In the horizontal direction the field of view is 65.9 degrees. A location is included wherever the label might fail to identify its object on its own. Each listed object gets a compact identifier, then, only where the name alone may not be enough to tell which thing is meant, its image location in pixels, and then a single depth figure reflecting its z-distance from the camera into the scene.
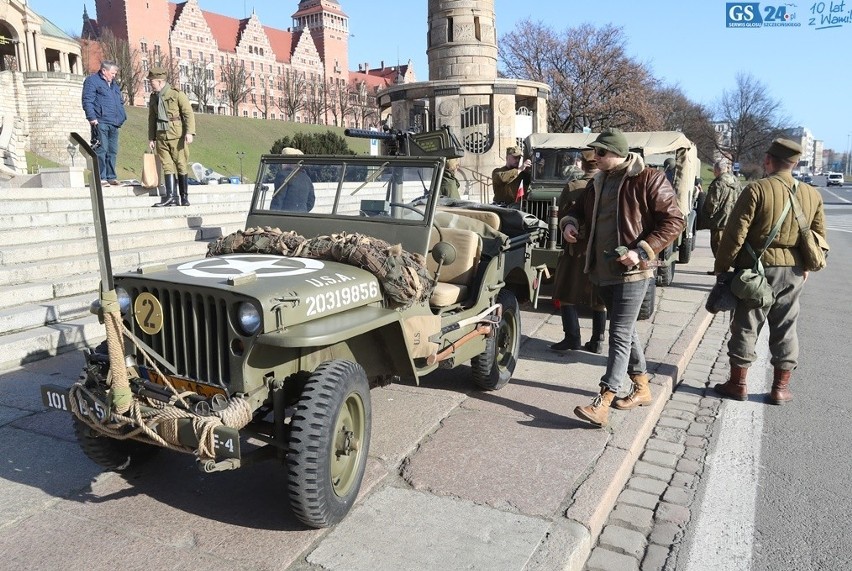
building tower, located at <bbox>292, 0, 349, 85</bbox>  102.94
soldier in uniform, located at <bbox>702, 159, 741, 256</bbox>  9.41
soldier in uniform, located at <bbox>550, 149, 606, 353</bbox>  5.50
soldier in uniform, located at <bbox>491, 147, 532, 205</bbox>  9.95
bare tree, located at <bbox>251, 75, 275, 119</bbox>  89.06
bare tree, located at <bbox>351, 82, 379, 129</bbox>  86.69
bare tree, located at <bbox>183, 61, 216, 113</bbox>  68.81
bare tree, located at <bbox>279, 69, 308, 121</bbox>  79.75
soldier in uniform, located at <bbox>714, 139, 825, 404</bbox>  4.91
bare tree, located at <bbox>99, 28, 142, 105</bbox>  58.19
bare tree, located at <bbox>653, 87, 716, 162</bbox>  61.95
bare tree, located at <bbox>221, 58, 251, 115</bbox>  73.31
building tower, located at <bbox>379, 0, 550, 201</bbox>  23.88
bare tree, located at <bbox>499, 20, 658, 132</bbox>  40.56
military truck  9.48
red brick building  73.06
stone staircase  5.92
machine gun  5.49
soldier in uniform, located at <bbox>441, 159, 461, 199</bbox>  7.76
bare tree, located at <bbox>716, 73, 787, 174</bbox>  61.38
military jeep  2.99
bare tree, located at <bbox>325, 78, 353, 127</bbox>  82.75
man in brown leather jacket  4.41
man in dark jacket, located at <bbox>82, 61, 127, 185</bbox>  10.27
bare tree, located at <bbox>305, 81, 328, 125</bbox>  81.12
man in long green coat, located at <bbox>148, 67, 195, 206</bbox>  9.41
